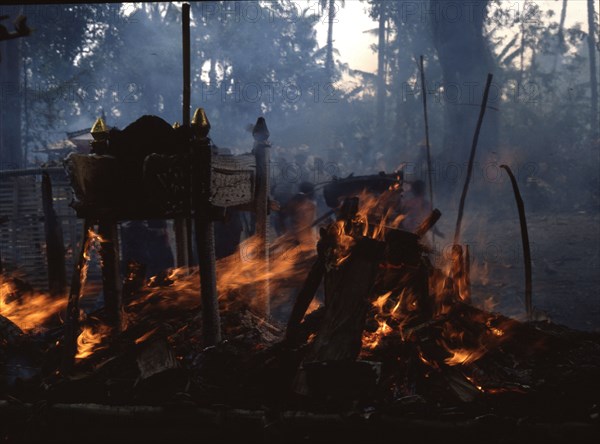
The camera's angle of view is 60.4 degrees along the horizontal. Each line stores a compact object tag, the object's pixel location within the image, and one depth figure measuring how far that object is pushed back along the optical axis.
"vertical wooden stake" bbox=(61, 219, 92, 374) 3.83
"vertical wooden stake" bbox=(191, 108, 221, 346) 3.61
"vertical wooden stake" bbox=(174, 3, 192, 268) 4.38
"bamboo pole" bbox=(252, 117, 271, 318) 5.35
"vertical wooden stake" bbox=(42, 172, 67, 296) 8.16
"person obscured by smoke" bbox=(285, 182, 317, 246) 11.79
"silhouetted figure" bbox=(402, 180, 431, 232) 11.03
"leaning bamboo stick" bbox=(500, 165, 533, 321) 5.02
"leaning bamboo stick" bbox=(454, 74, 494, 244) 6.08
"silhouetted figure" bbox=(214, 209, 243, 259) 10.50
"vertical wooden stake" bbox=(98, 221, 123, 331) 4.21
